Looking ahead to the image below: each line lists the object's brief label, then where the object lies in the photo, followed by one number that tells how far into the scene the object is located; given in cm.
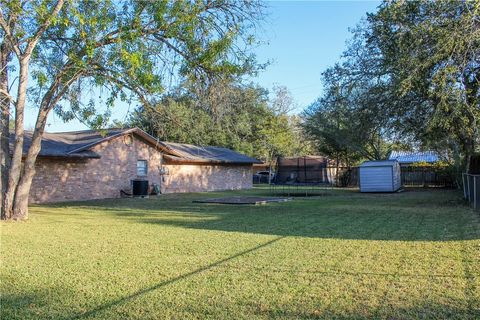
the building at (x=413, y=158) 3965
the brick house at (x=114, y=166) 1991
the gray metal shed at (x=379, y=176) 2614
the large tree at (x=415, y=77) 1188
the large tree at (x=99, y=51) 1154
